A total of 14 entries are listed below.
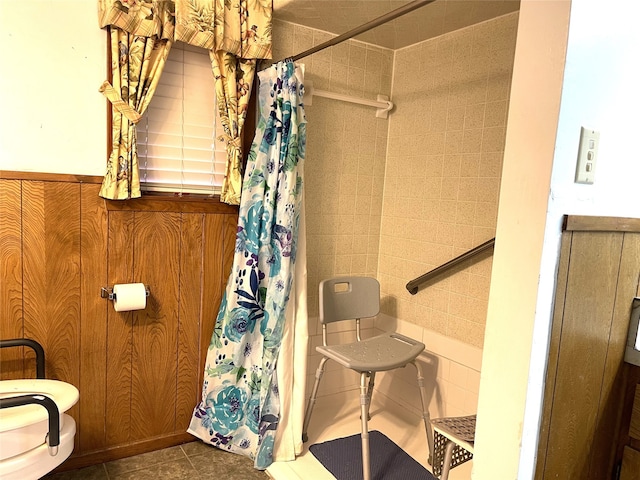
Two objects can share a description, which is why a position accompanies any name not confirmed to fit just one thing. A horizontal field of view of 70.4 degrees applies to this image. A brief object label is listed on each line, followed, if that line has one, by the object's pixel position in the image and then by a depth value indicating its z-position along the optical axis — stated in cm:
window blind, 206
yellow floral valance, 183
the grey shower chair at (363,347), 197
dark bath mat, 210
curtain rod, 152
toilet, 142
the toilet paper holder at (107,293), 198
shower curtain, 208
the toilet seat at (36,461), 142
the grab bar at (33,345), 175
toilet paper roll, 194
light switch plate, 100
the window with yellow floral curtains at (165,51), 186
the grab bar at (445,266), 220
